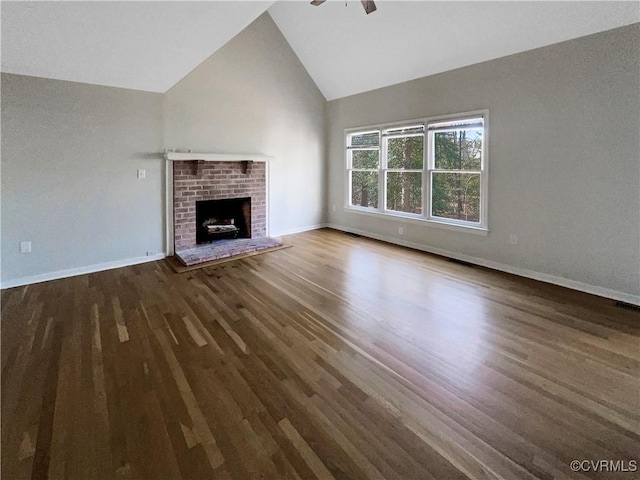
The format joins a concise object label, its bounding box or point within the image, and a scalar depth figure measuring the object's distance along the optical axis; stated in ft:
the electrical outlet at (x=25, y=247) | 12.39
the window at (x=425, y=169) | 15.07
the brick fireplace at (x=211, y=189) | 16.35
